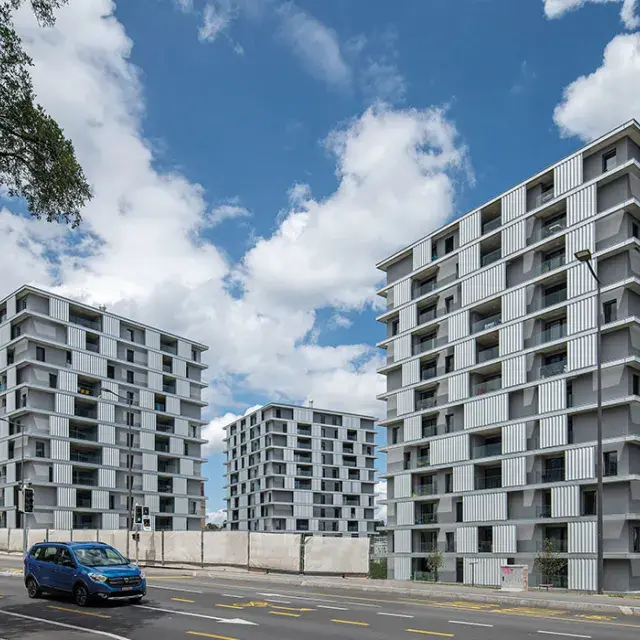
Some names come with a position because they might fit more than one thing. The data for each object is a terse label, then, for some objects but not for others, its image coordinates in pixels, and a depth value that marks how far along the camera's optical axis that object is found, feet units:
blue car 67.87
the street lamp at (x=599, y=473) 92.89
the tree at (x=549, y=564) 159.84
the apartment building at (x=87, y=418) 267.18
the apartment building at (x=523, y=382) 161.79
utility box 101.30
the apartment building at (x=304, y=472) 409.08
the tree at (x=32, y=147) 54.29
